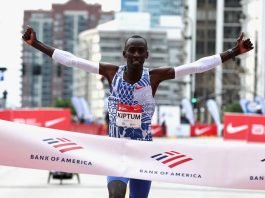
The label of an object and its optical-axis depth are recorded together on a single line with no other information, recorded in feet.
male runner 39.00
